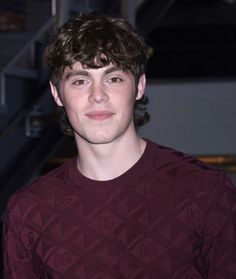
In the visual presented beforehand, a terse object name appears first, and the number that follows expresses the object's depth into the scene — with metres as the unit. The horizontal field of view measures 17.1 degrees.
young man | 1.32
